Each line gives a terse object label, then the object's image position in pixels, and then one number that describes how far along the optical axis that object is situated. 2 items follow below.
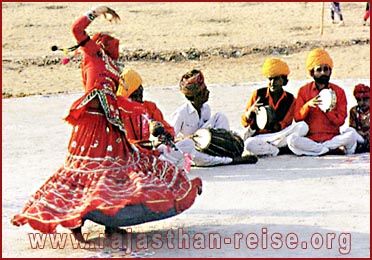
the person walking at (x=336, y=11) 23.64
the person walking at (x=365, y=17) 23.49
